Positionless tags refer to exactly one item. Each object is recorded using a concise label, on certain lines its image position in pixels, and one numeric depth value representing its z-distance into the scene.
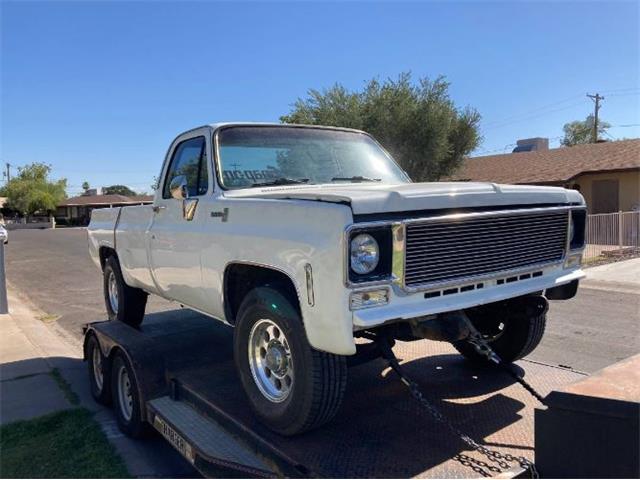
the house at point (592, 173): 24.88
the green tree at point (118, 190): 118.56
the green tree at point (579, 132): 58.91
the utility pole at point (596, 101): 48.72
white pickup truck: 2.79
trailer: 2.77
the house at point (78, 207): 81.50
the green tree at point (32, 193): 82.81
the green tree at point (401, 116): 23.36
